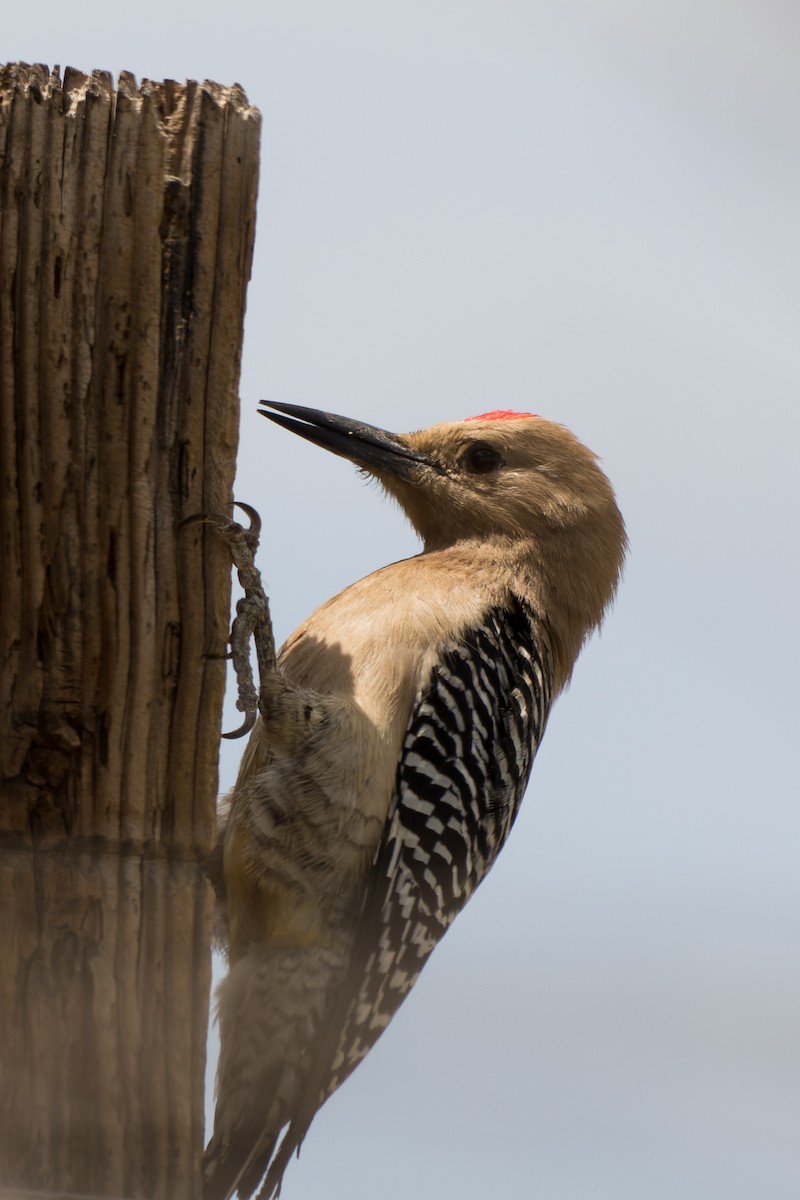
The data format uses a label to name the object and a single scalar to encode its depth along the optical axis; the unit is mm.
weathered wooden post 4645
